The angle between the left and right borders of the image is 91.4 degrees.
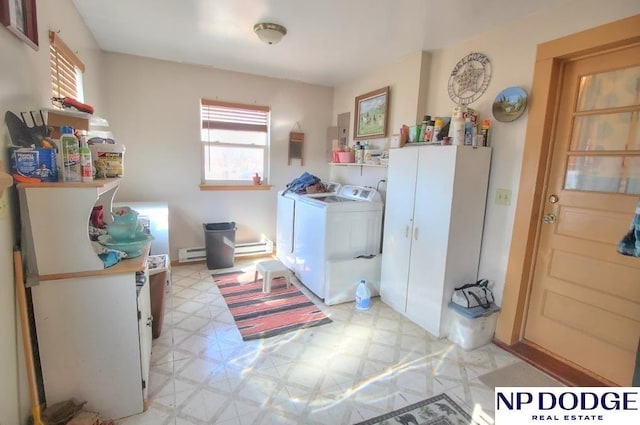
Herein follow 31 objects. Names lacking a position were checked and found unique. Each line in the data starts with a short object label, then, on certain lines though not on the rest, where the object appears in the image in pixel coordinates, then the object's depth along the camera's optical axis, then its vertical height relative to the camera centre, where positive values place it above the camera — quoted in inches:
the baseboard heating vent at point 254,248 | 157.4 -43.2
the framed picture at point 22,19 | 46.5 +21.3
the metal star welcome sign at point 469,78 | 93.3 +29.0
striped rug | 97.0 -49.9
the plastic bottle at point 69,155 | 52.9 -0.1
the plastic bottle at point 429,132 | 99.1 +12.1
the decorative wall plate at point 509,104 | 82.9 +19.0
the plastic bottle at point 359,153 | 137.7 +6.3
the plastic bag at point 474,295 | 89.6 -35.5
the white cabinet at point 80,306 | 52.9 -27.2
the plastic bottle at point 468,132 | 88.9 +11.2
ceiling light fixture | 92.5 +39.3
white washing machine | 112.8 -28.8
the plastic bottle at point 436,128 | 96.4 +13.2
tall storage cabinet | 88.7 -15.7
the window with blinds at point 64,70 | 69.4 +21.1
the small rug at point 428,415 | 63.2 -50.3
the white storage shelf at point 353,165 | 126.4 +1.2
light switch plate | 89.0 -6.5
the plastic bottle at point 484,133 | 89.8 +11.5
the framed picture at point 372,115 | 128.9 +23.2
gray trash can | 141.5 -38.7
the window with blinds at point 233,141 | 146.6 +9.8
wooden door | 69.9 -10.4
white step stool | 121.0 -41.9
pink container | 144.2 +4.6
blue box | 49.9 -1.7
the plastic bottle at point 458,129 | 87.8 +12.0
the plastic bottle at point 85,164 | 54.9 -1.6
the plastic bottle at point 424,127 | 101.7 +14.1
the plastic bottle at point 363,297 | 111.3 -45.7
